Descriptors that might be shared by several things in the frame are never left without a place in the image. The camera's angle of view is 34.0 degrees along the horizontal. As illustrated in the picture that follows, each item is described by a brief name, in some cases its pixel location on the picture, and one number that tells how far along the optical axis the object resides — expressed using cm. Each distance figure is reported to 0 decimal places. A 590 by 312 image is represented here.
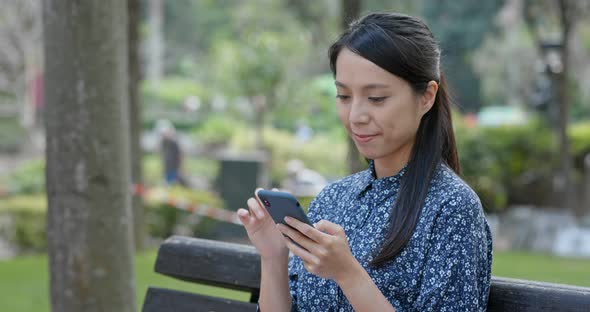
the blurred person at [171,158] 1973
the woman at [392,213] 212
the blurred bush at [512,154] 1662
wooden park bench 293
